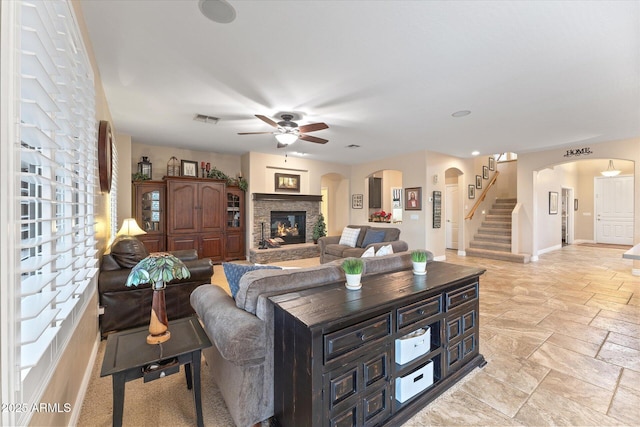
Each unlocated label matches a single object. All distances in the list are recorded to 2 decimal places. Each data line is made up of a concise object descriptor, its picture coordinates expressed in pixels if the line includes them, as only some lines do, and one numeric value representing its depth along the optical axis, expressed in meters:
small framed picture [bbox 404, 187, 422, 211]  6.52
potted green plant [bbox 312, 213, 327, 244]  7.63
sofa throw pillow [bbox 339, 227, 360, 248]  6.16
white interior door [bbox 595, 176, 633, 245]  8.34
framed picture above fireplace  7.05
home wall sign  5.63
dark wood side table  1.36
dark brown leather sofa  2.77
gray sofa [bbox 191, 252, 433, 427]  1.48
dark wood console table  1.34
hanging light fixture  7.91
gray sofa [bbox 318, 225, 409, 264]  5.37
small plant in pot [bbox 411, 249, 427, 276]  2.16
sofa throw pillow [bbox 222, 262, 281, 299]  1.92
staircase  6.76
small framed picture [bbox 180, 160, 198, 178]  6.13
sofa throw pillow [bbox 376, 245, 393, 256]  2.89
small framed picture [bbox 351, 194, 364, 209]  8.24
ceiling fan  3.67
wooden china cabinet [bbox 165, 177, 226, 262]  5.68
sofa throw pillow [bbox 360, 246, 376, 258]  2.99
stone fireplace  6.75
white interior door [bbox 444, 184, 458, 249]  8.68
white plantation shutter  0.88
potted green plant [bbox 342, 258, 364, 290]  1.78
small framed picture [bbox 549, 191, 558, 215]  7.59
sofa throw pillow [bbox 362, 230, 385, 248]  5.86
